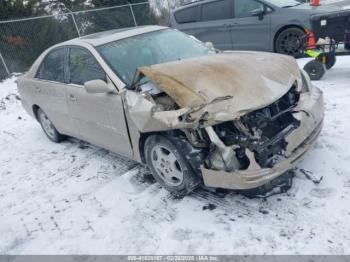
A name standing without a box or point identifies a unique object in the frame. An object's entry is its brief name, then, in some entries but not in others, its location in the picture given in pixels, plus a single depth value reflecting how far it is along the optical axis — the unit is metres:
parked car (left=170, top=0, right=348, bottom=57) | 8.20
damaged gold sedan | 3.12
